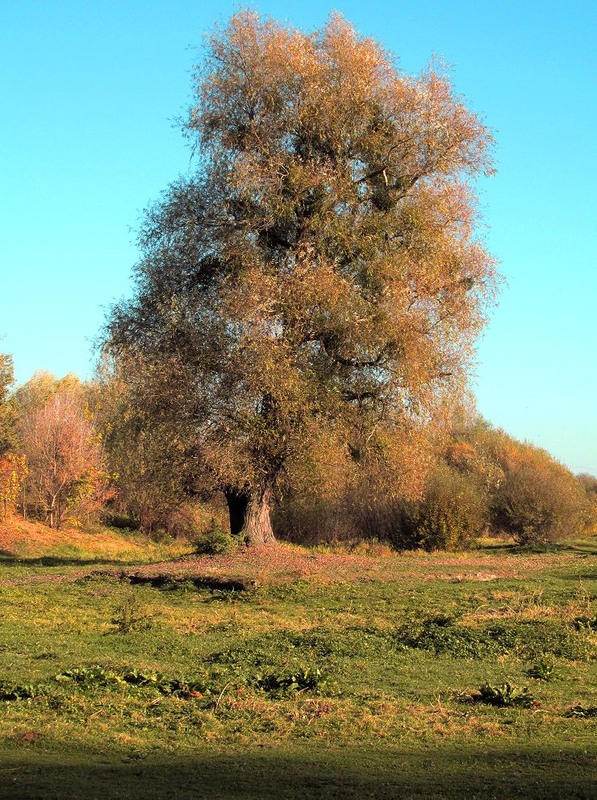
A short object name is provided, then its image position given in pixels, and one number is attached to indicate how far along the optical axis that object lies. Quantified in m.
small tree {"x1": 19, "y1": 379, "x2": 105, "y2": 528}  45.28
